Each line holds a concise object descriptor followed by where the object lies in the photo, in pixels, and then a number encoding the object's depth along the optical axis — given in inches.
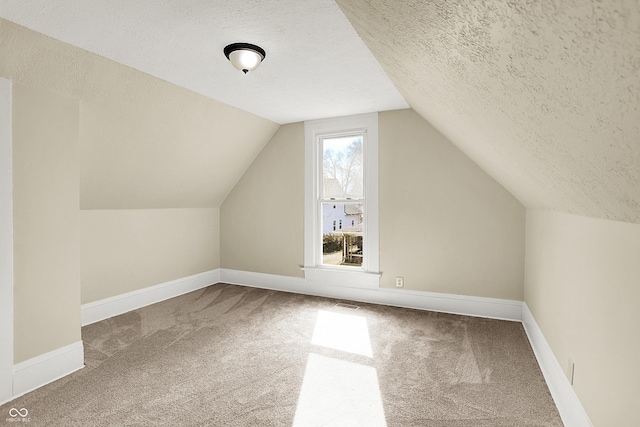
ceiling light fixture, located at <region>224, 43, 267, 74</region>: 92.8
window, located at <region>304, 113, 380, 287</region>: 166.2
